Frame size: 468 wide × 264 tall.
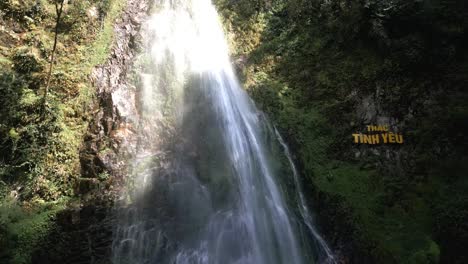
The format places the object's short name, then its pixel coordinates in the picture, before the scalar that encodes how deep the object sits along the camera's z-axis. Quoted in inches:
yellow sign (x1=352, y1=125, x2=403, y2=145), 358.3
